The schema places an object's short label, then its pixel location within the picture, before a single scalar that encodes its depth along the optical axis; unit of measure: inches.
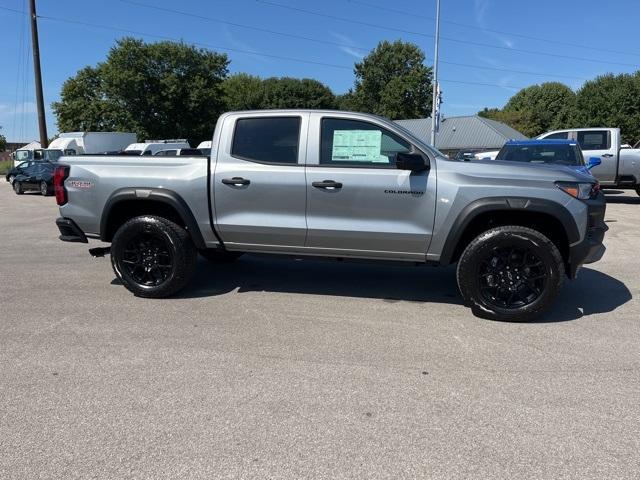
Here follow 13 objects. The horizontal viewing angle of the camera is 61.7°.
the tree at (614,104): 2212.1
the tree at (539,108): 3024.1
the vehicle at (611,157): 576.3
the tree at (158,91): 2202.3
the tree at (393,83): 2970.0
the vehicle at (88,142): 1379.2
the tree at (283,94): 2896.2
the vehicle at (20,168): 901.3
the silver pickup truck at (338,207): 189.0
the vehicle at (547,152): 439.5
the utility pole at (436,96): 1063.7
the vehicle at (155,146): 1088.3
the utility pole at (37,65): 1210.0
